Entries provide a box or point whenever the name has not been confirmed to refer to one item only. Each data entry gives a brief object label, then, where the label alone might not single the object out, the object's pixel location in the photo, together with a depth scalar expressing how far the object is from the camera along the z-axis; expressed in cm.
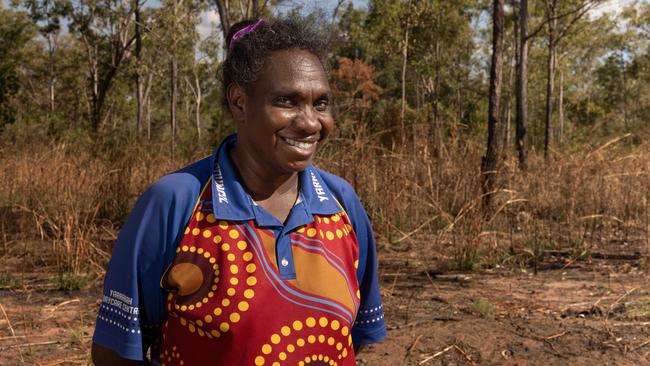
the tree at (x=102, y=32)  2103
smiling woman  118
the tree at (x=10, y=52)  1997
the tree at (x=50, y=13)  2164
